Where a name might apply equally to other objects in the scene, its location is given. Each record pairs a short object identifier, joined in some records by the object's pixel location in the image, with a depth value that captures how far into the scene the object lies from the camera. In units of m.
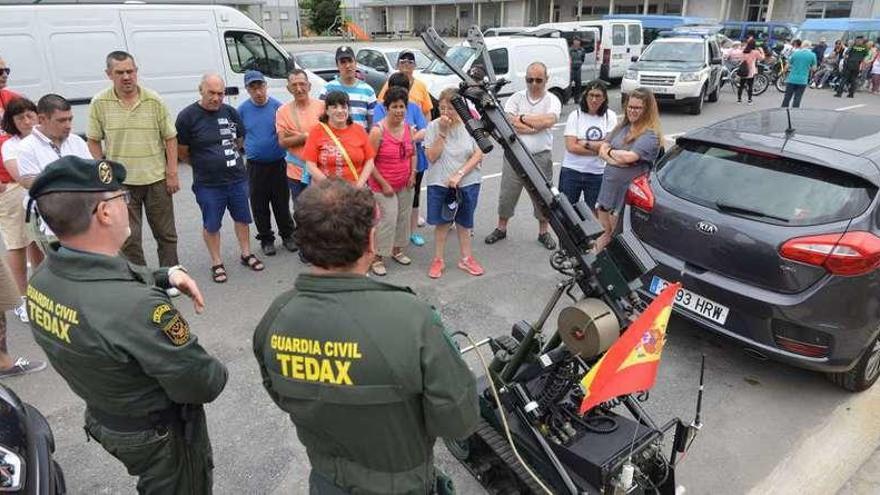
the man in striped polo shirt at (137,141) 4.26
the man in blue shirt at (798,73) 12.58
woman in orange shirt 4.53
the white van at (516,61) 12.09
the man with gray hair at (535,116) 5.31
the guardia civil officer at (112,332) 1.76
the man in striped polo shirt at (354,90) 5.59
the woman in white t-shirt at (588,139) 5.12
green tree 44.22
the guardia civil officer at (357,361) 1.46
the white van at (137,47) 7.86
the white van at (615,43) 17.47
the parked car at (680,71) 13.80
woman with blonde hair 4.57
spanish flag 1.98
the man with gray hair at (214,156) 4.68
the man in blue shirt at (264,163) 5.19
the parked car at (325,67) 13.20
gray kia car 3.13
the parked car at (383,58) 14.36
